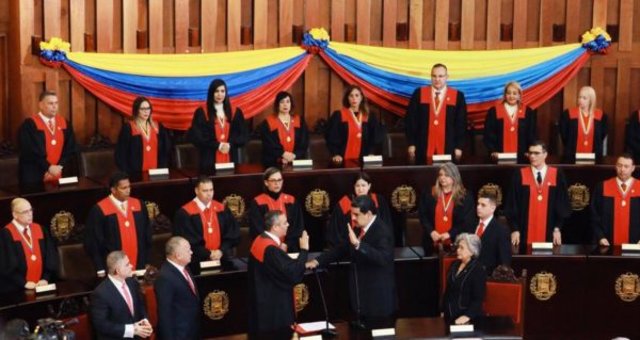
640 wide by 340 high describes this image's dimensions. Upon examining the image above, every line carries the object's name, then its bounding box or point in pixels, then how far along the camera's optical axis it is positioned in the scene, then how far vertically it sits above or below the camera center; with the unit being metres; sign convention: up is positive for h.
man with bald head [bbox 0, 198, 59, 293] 16.18 -1.56
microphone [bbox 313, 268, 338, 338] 14.51 -1.84
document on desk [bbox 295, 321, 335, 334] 14.57 -1.83
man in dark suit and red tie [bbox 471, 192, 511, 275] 16.80 -1.49
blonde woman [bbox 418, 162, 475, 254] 17.63 -1.35
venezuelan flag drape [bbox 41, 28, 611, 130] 20.25 -0.44
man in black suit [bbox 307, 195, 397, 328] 15.97 -1.60
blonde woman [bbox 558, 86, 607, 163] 20.21 -0.88
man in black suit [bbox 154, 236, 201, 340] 14.93 -1.69
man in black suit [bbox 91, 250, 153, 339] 14.72 -1.73
